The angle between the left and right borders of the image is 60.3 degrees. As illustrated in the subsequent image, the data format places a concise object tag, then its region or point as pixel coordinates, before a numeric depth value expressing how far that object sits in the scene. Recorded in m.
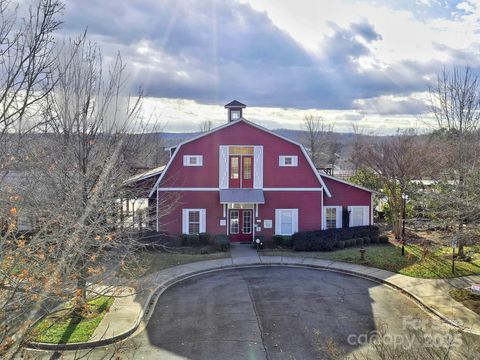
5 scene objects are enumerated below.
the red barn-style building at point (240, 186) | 24.05
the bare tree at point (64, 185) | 4.97
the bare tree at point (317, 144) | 62.97
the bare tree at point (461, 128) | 18.42
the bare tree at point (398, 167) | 26.06
